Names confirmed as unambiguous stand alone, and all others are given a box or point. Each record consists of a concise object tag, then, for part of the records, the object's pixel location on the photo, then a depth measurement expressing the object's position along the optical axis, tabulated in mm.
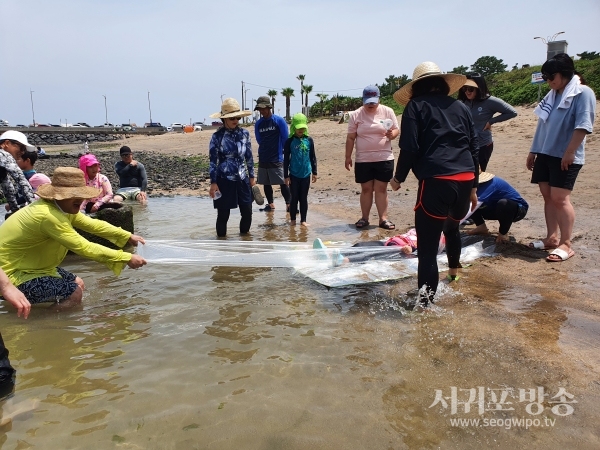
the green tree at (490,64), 43909
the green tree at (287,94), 54406
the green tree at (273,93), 59906
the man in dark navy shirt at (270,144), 7266
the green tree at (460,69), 36375
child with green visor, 6680
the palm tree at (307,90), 52656
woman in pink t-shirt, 6219
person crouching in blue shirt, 4969
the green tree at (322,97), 45844
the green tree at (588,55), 28566
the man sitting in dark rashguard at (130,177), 7809
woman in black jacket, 3332
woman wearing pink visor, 6070
